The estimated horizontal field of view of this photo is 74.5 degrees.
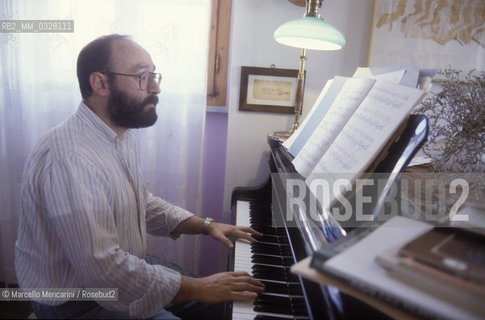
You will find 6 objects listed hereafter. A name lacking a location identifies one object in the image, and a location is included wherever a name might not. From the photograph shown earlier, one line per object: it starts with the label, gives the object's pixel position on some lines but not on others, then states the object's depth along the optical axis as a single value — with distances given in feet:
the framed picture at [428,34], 5.75
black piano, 2.12
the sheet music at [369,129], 2.39
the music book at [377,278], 1.29
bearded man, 2.96
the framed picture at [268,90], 6.07
